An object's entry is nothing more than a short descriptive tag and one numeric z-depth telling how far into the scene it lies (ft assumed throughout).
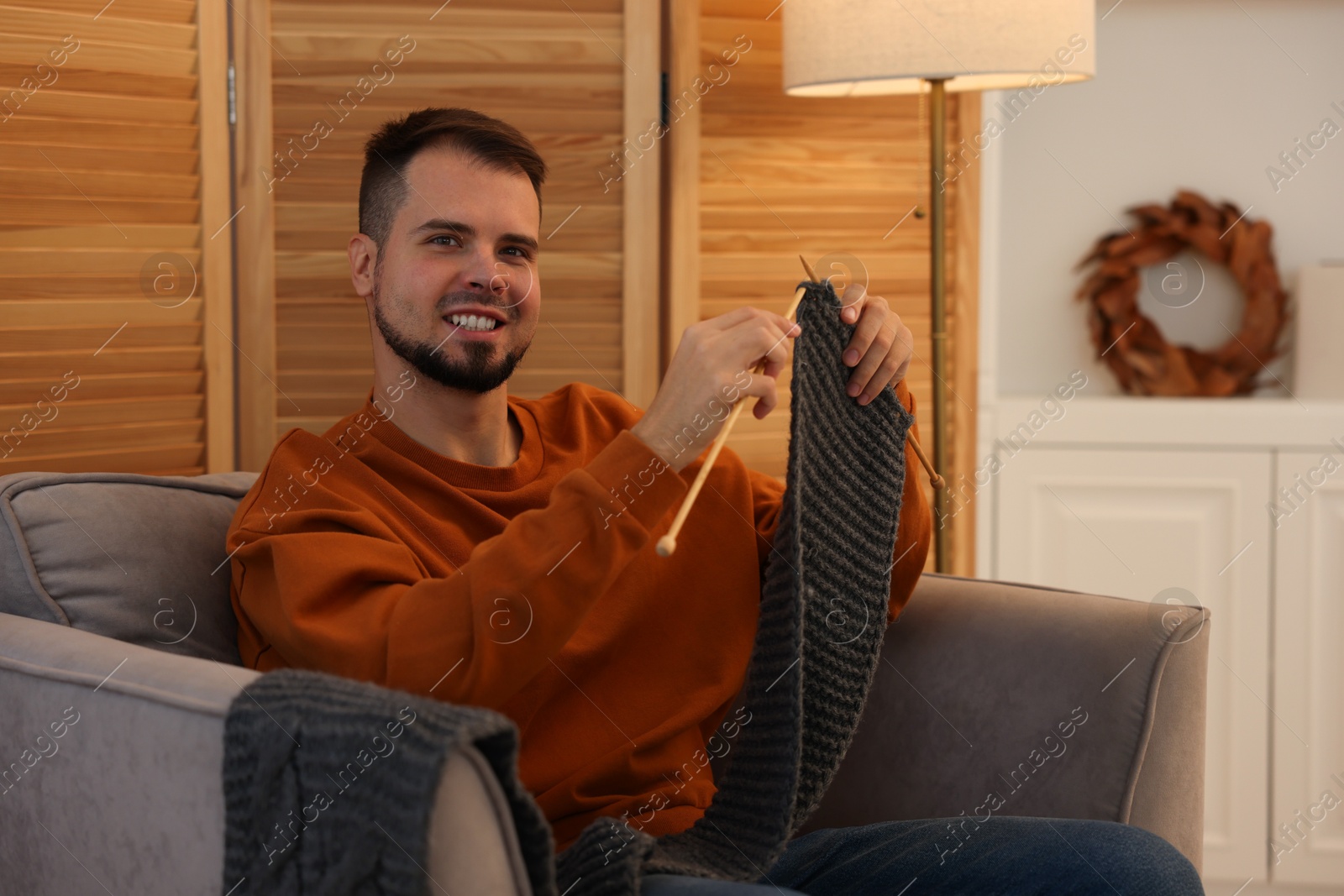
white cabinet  16.03
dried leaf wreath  16.68
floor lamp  14.78
